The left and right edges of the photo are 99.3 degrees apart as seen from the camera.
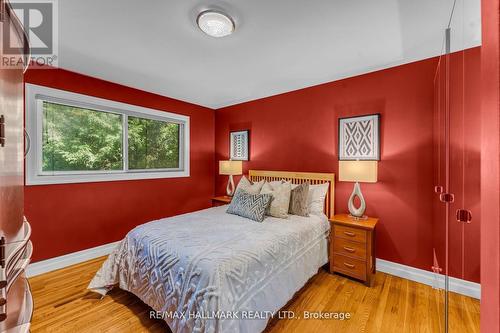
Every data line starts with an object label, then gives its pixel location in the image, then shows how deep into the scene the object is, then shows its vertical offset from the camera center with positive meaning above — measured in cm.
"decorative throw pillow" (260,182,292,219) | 256 -42
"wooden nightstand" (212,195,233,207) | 373 -63
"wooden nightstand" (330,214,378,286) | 226 -92
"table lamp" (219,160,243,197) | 383 -7
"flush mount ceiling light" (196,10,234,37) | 167 +117
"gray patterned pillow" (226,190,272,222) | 244 -48
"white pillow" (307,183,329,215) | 277 -43
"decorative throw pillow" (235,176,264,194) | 297 -31
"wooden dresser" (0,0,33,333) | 66 -6
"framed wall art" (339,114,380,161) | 261 +35
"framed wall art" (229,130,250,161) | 400 +38
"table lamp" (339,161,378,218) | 233 -11
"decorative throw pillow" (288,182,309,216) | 265 -45
